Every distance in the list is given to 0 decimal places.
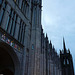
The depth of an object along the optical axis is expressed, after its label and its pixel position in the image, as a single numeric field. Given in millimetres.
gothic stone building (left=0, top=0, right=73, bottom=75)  12064
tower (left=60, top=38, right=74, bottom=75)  50062
